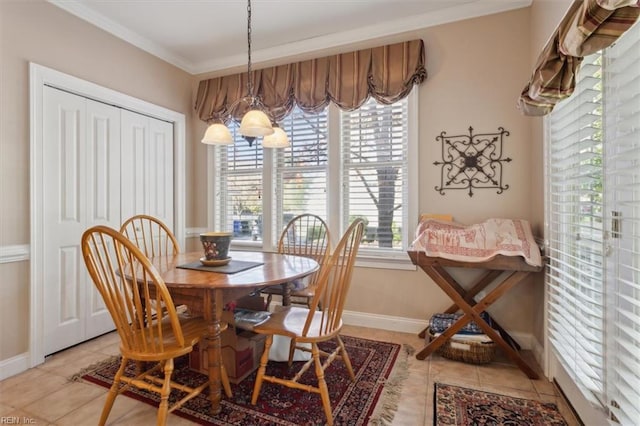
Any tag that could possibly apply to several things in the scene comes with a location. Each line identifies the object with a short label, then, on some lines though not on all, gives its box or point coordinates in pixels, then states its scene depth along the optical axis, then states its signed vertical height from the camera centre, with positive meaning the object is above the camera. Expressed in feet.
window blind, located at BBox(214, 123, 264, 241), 11.53 +0.88
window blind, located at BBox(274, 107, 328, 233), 10.39 +1.44
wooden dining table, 5.18 -1.21
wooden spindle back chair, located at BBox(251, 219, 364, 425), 5.20 -2.04
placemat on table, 6.11 -1.09
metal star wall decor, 8.38 +1.35
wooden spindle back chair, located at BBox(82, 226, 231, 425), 4.61 -1.95
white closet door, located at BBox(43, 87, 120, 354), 7.88 +0.33
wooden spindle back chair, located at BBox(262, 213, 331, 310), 8.69 -0.92
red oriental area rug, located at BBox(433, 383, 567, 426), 5.41 -3.51
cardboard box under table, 6.54 -2.92
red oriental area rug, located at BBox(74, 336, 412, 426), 5.45 -3.47
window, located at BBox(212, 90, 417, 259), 9.46 +1.14
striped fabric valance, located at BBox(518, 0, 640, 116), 3.37 +2.05
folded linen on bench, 6.90 -0.68
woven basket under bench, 7.31 -3.18
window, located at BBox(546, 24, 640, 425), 3.90 -0.31
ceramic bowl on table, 6.48 -0.70
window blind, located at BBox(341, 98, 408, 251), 9.44 +1.27
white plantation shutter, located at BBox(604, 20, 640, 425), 3.77 -0.11
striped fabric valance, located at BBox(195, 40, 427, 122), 8.86 +3.97
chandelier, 6.00 +1.67
